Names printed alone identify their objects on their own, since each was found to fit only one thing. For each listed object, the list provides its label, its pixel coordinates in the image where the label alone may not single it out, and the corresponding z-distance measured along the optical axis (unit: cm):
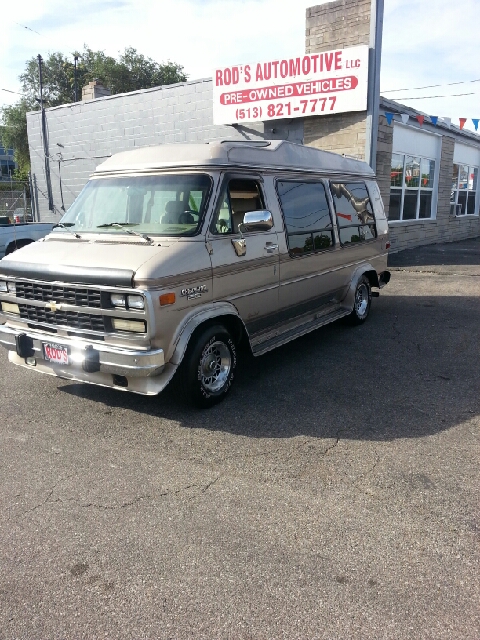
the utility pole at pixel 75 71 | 4546
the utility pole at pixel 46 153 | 1955
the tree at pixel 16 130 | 4219
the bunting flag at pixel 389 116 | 1353
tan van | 421
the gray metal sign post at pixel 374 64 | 1204
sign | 1225
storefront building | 1289
